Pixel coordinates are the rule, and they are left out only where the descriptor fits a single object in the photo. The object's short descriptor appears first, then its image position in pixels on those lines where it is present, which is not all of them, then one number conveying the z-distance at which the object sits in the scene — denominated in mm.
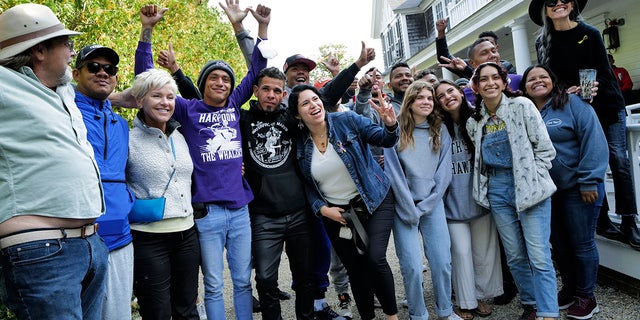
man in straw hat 1866
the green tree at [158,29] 6656
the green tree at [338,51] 41562
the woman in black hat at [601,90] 3779
